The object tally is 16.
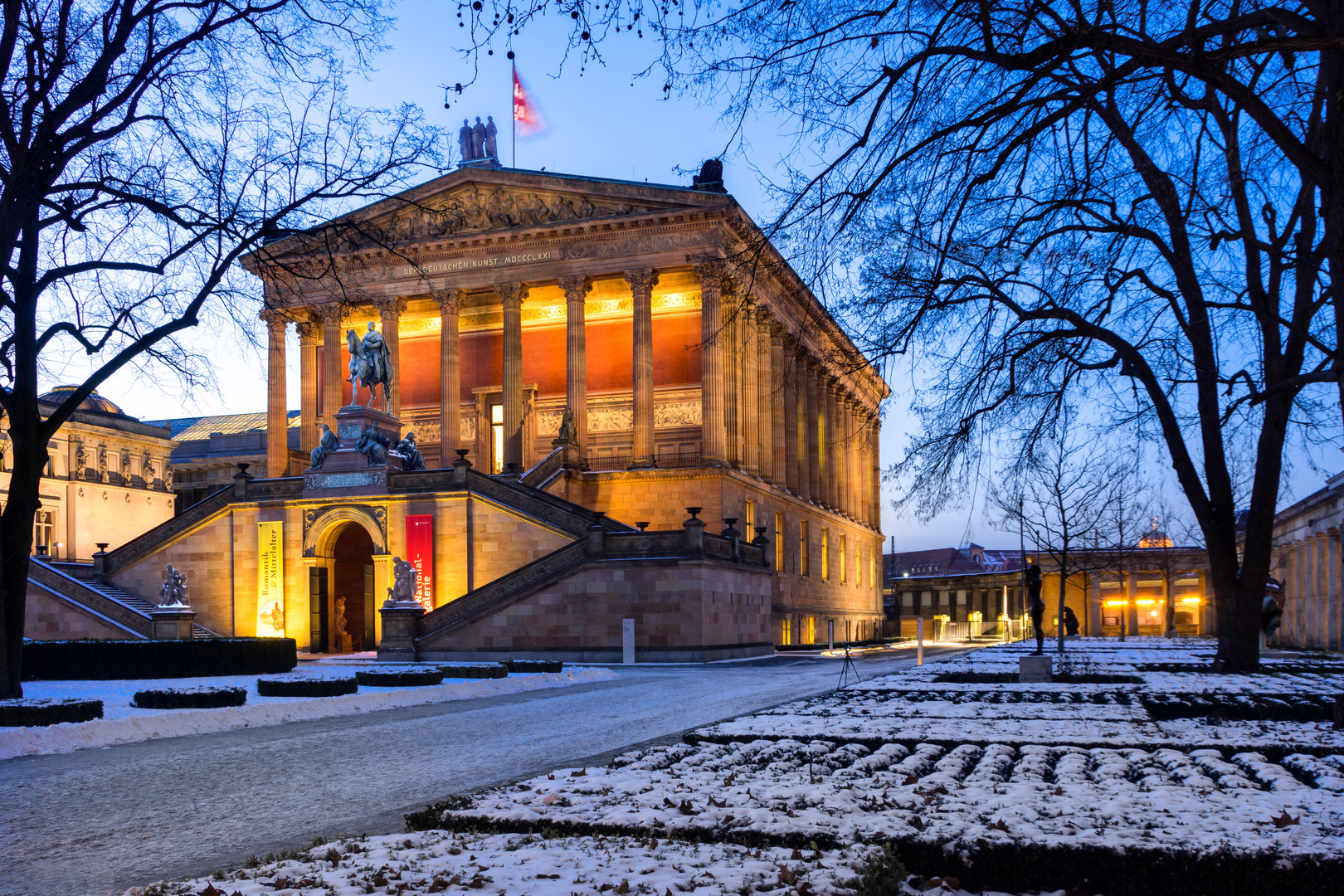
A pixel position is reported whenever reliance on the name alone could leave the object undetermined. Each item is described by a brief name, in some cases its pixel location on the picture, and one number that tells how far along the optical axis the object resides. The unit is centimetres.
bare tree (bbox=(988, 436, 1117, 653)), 4691
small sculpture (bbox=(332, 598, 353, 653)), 4912
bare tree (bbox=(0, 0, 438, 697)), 1861
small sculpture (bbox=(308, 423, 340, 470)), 4884
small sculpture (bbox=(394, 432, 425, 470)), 5010
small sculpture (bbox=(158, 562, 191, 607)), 4250
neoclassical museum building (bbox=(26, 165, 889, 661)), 4100
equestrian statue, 4938
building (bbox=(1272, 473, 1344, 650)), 4381
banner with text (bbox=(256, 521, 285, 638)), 4850
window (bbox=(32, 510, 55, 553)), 8144
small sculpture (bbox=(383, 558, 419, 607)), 4066
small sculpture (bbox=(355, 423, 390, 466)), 4828
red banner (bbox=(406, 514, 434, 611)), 4722
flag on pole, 6300
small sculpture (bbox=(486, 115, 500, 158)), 6712
